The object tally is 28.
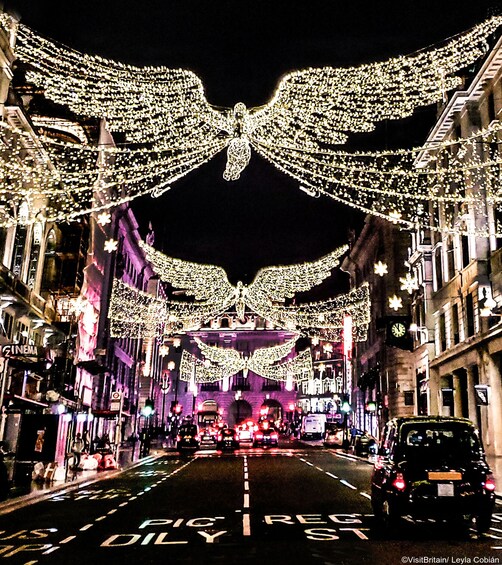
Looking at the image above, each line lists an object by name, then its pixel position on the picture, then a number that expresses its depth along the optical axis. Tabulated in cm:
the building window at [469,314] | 3009
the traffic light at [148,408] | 3875
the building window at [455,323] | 3262
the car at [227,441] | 5066
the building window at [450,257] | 3328
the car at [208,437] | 6909
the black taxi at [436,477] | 985
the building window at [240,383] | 9650
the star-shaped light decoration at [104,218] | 2814
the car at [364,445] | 3956
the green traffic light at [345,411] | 4612
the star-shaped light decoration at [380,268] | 3412
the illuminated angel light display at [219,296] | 3916
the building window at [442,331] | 3544
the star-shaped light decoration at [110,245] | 3108
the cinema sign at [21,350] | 2480
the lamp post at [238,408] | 9538
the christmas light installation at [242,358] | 8899
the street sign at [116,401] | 3368
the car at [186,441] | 4525
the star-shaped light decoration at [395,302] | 3469
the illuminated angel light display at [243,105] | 1413
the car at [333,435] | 5619
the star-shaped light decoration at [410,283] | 3703
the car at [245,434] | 6931
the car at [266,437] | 5472
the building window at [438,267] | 3578
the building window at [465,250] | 3075
